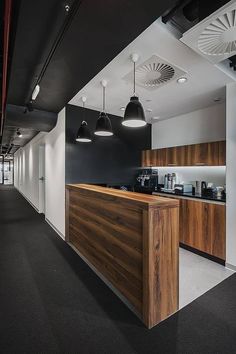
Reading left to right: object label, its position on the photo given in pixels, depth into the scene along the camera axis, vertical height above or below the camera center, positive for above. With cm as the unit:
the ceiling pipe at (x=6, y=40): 155 +137
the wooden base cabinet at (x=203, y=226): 319 -100
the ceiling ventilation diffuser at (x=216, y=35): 162 +132
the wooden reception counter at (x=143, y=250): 186 -87
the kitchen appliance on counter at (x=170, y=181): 467 -24
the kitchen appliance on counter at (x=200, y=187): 395 -33
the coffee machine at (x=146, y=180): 496 -24
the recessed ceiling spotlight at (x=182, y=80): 288 +140
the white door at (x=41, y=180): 686 -31
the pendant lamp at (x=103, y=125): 309 +76
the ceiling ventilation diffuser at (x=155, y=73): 248 +140
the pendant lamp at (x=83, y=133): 357 +71
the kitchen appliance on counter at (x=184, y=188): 415 -37
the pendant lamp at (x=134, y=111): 238 +75
